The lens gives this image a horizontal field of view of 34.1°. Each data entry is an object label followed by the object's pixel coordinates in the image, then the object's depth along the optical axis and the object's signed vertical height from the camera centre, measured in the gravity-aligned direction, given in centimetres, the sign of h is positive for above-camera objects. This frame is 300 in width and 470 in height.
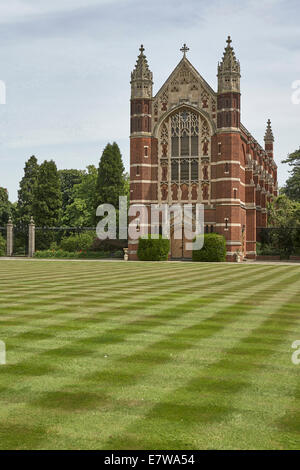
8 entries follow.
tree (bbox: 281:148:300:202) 7310 +928
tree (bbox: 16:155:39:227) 6569 +683
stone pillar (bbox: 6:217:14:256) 5541 +14
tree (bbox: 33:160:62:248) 6366 +588
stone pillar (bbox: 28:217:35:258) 5456 +15
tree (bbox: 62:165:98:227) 7025 +544
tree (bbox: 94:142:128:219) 6550 +849
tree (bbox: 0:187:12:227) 6988 +434
